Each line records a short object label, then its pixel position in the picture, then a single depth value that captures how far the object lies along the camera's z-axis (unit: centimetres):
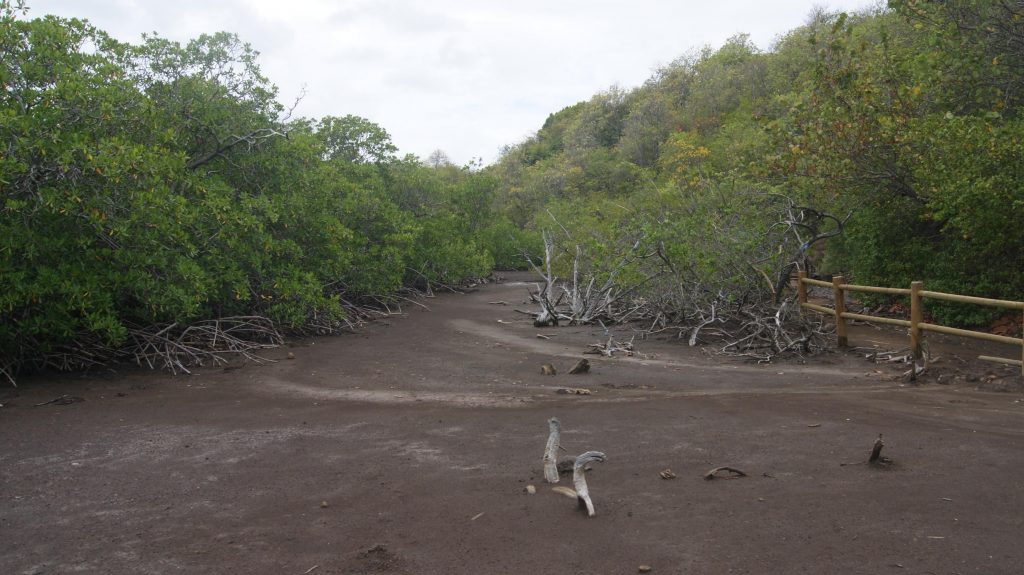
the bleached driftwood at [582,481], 462
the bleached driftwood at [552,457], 514
